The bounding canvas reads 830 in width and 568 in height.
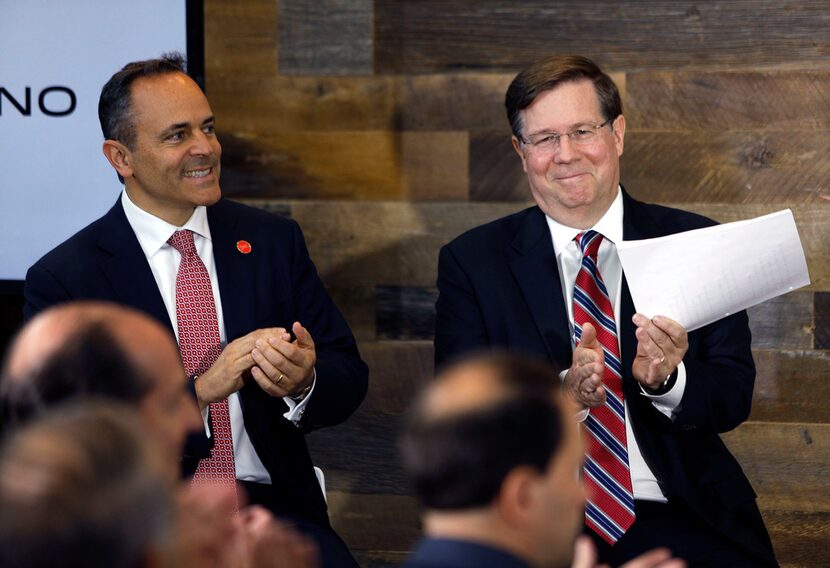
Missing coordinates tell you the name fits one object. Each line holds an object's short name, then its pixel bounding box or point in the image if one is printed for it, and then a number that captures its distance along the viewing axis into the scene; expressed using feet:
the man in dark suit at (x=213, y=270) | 15.67
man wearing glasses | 15.22
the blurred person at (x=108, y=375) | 13.35
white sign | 17.02
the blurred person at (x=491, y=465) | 12.14
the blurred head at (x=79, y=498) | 9.94
